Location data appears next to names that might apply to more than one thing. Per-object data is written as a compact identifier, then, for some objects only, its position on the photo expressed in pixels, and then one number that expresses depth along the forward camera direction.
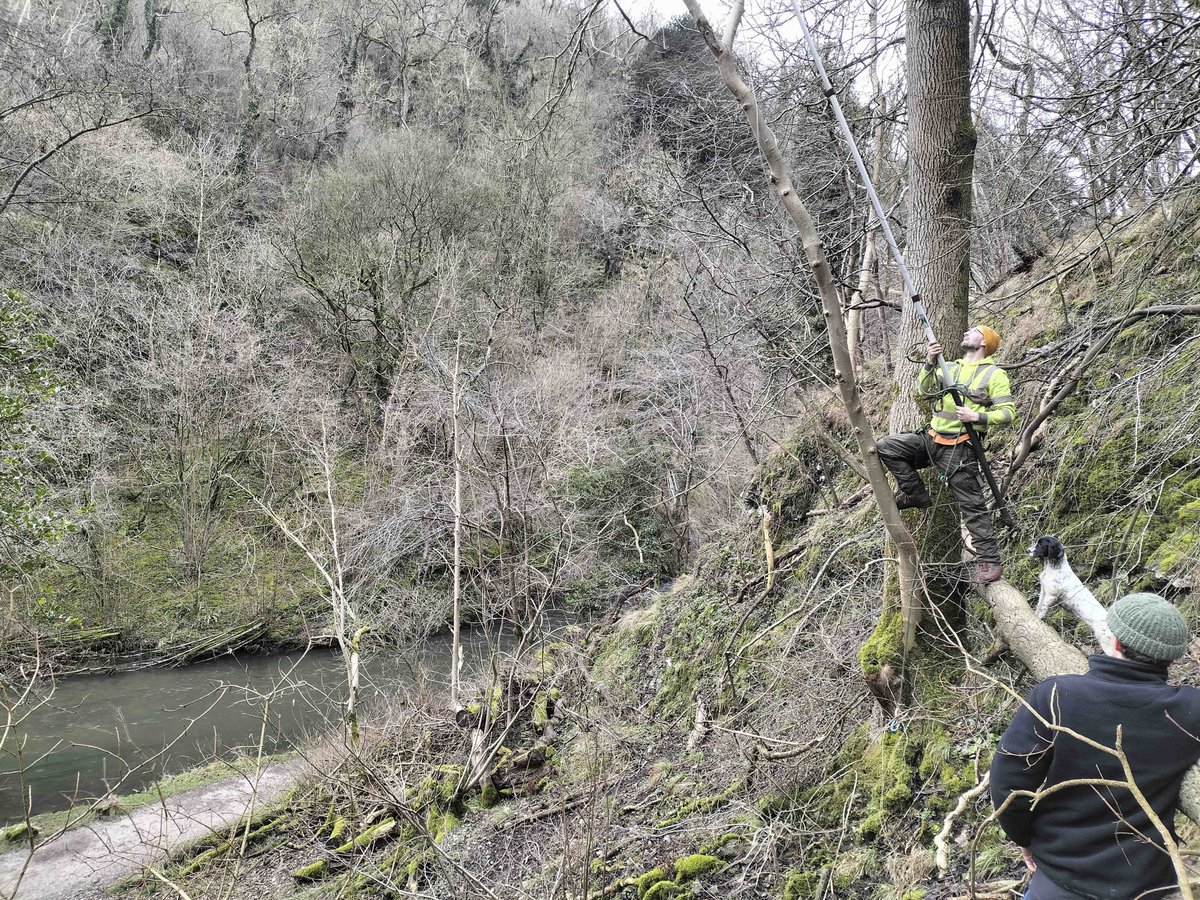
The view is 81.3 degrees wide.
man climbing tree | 3.25
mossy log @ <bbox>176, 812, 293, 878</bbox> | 6.59
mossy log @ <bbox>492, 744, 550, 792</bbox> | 6.62
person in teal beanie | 1.82
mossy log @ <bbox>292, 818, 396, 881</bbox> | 6.38
